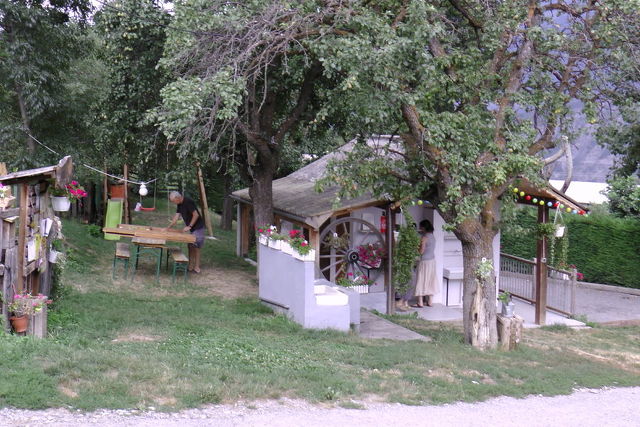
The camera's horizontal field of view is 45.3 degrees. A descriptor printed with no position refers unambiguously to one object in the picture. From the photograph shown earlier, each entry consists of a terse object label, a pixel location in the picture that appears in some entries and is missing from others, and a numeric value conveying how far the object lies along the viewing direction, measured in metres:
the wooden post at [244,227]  20.16
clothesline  15.48
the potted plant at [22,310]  8.63
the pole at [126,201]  20.54
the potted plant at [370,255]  15.30
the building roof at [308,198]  14.27
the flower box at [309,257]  11.71
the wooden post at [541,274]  15.07
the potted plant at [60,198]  10.38
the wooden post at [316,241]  14.42
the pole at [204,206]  22.25
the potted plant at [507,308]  12.10
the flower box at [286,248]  12.16
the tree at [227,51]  10.80
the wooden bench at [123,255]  14.28
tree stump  11.66
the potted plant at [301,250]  11.71
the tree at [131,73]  14.08
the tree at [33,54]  14.88
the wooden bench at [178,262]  14.67
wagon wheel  15.14
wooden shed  8.69
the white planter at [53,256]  10.67
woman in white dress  15.23
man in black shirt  15.07
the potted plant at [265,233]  12.97
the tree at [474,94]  10.90
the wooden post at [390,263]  14.68
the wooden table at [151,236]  14.01
